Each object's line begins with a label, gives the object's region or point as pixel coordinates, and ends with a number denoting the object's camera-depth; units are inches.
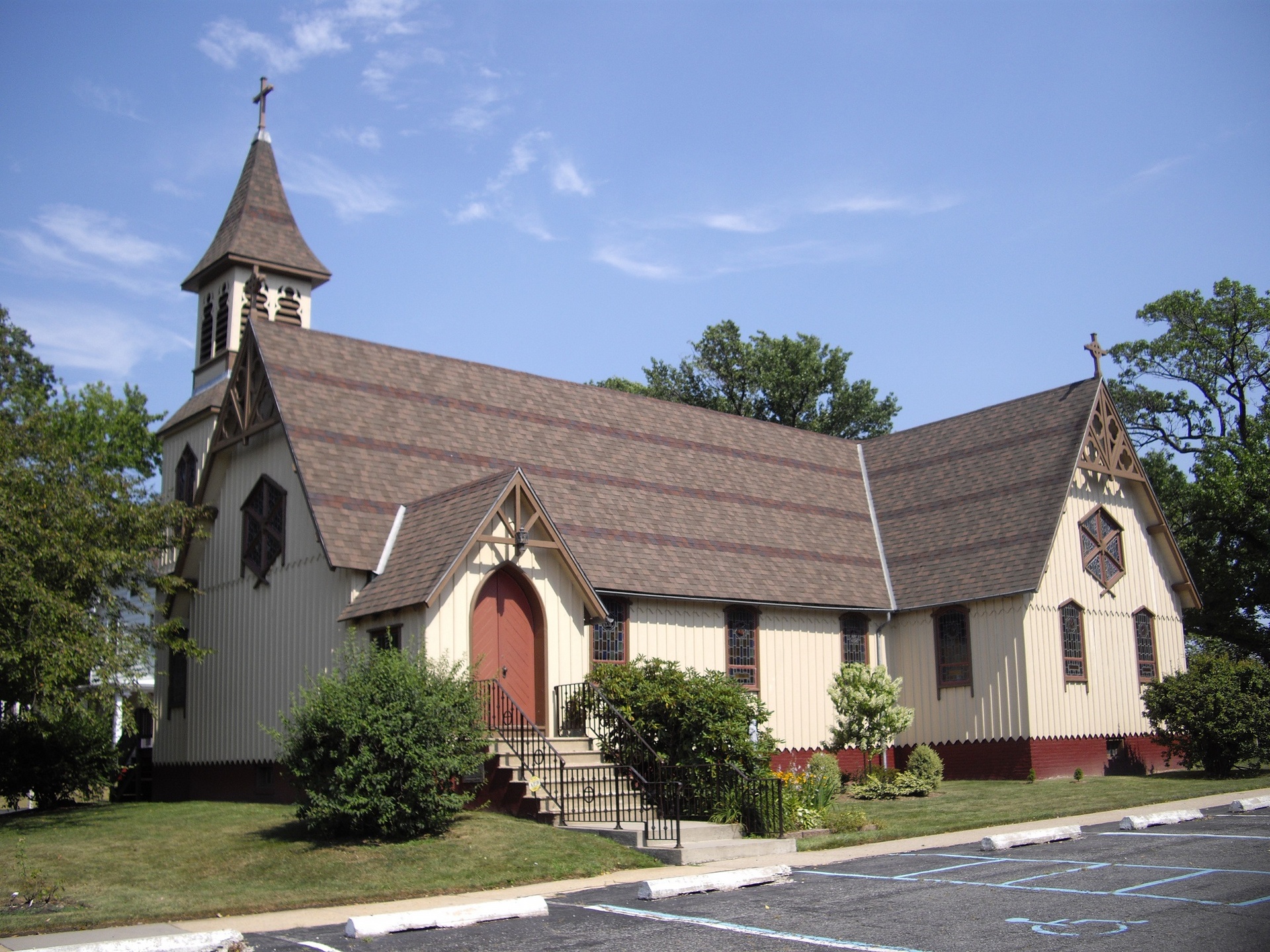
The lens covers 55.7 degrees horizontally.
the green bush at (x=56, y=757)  906.7
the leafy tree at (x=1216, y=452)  1475.1
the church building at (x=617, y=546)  813.9
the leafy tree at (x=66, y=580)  733.9
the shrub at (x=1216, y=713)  960.3
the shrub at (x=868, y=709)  957.8
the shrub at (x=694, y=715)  722.8
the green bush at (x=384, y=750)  602.5
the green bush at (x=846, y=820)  706.2
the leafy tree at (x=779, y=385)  2091.5
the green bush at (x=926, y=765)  937.5
